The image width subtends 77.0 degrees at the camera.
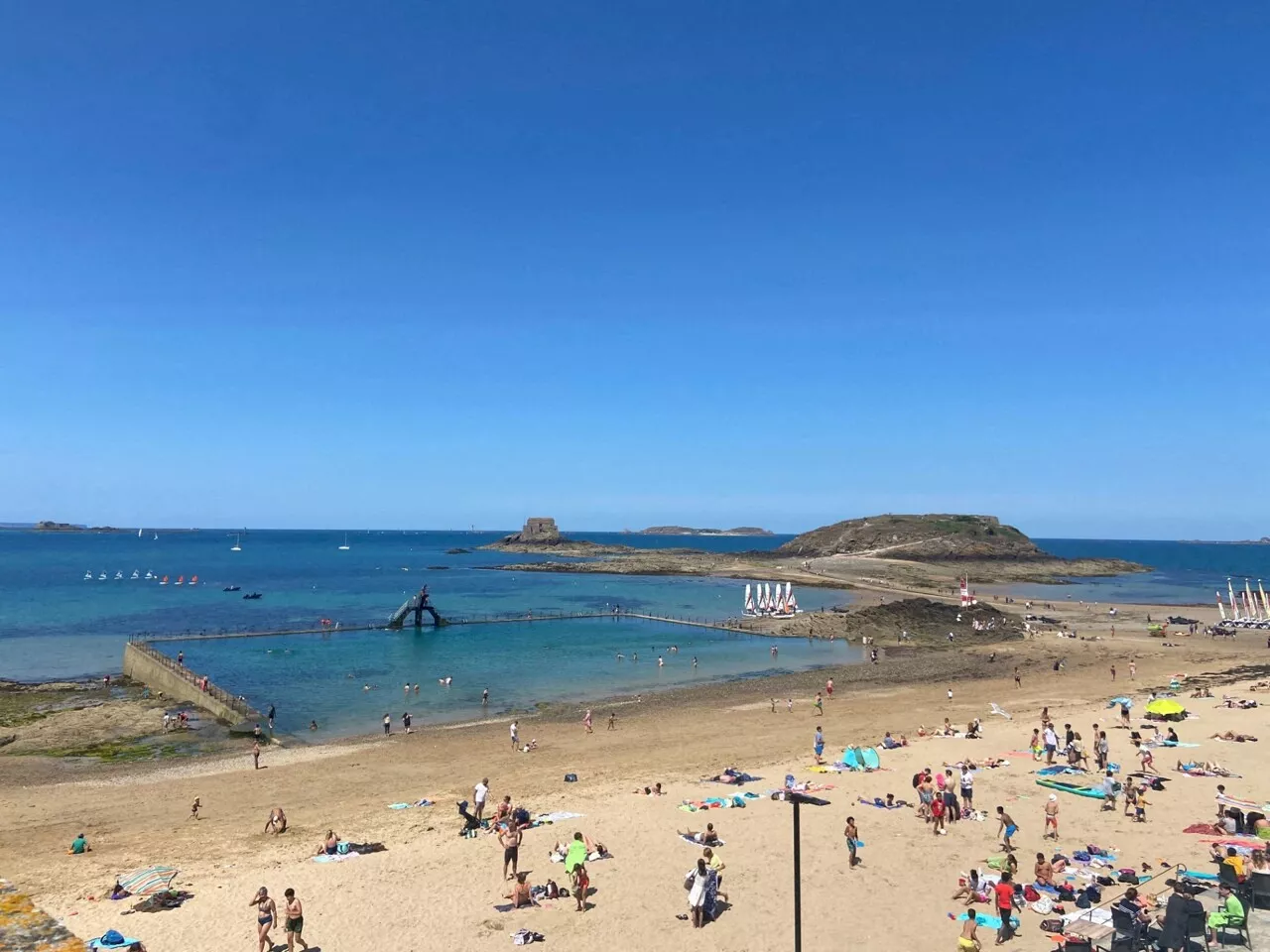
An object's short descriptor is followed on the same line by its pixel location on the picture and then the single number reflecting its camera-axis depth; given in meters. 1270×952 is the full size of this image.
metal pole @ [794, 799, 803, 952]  11.51
